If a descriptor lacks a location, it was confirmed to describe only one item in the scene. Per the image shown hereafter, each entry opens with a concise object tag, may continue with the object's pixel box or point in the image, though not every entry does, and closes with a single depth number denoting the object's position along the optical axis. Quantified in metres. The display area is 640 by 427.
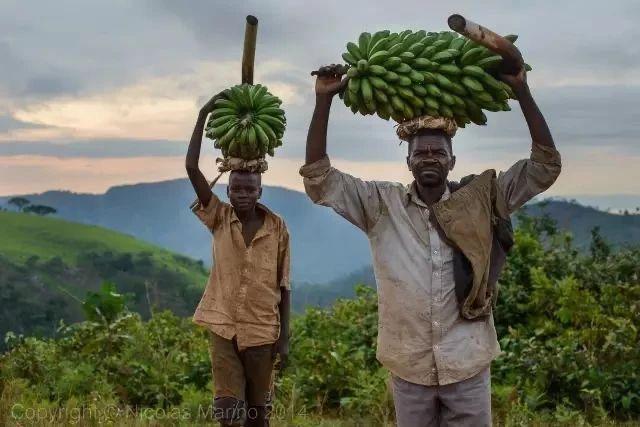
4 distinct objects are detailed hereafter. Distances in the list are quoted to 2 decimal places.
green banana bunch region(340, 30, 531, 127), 4.01
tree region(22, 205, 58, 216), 70.46
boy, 5.45
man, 4.00
